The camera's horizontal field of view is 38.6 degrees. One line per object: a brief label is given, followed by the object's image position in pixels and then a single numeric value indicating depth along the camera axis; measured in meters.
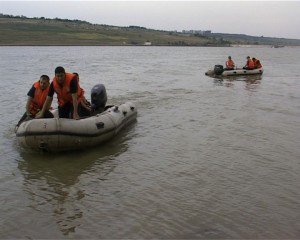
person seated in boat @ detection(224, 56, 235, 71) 25.75
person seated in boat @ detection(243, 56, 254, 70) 26.30
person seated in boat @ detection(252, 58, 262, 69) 26.72
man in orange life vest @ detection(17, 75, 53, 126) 9.09
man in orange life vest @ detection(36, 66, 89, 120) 8.66
